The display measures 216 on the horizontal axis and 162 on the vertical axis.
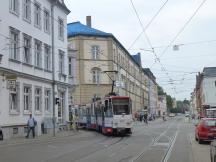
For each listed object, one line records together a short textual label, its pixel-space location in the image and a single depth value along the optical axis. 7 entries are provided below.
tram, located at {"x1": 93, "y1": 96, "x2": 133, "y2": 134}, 37.16
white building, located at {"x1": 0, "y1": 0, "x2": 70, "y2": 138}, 33.09
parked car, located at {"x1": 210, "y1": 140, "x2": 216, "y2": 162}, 12.34
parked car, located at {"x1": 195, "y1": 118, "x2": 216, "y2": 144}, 26.64
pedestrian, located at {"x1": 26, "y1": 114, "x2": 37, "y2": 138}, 34.22
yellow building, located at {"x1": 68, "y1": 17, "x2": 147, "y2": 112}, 72.62
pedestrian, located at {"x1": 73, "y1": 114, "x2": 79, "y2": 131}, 45.75
